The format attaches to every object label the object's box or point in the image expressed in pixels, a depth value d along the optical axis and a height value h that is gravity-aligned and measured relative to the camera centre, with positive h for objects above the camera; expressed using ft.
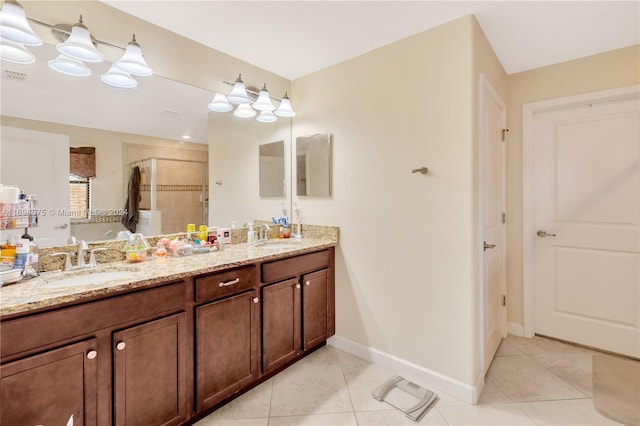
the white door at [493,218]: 6.82 -0.13
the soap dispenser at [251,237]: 8.16 -0.64
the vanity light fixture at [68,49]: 4.43 +2.77
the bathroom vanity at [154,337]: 3.61 -1.92
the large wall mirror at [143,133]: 5.15 +1.71
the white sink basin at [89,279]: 4.49 -1.04
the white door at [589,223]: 7.47 -0.30
